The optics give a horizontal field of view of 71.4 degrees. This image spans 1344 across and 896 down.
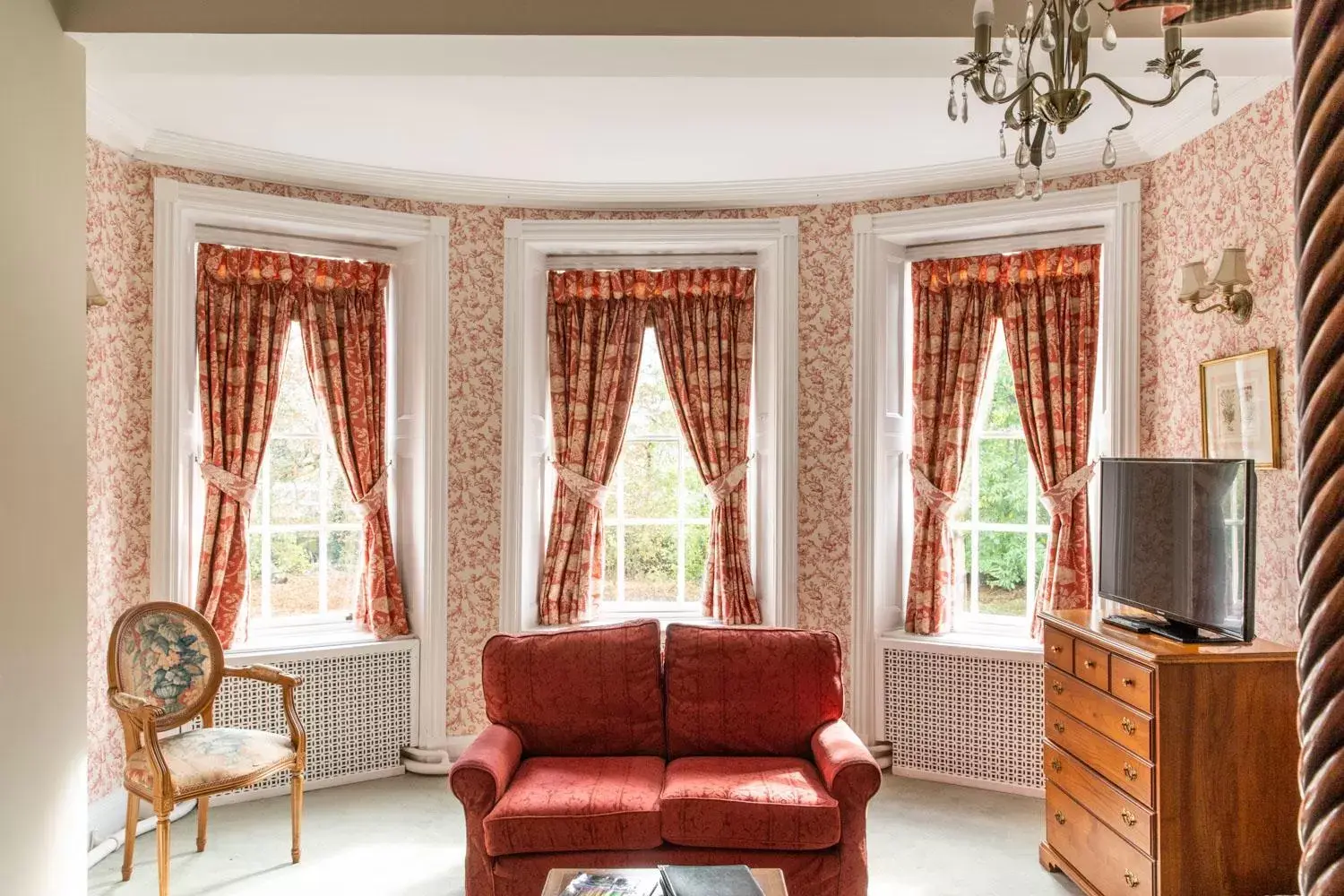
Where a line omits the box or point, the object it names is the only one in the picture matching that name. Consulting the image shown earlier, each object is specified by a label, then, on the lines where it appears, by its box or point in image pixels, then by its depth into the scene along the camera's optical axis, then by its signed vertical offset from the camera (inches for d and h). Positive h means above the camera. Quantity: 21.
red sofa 120.6 -43.2
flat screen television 114.7 -10.4
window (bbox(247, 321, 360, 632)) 190.5 -12.0
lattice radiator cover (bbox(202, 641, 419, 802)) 175.0 -46.9
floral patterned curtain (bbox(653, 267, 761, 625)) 201.8 +16.5
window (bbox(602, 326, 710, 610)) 210.4 -10.1
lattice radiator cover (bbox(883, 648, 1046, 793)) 179.3 -49.2
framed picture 130.3 +9.1
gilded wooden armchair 134.6 -39.9
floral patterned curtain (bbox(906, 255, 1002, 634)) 191.9 +14.8
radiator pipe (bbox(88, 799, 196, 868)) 146.8 -61.1
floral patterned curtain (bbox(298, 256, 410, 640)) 190.4 +15.9
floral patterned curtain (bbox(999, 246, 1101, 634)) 180.7 +14.7
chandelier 72.1 +31.7
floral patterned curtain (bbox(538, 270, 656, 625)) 202.8 +13.6
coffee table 99.6 -45.0
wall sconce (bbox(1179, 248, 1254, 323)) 134.0 +26.6
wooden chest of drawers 114.5 -37.1
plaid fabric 27.5 +16.1
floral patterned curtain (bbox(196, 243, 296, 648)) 177.6 +13.0
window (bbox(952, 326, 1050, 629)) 191.8 -10.9
